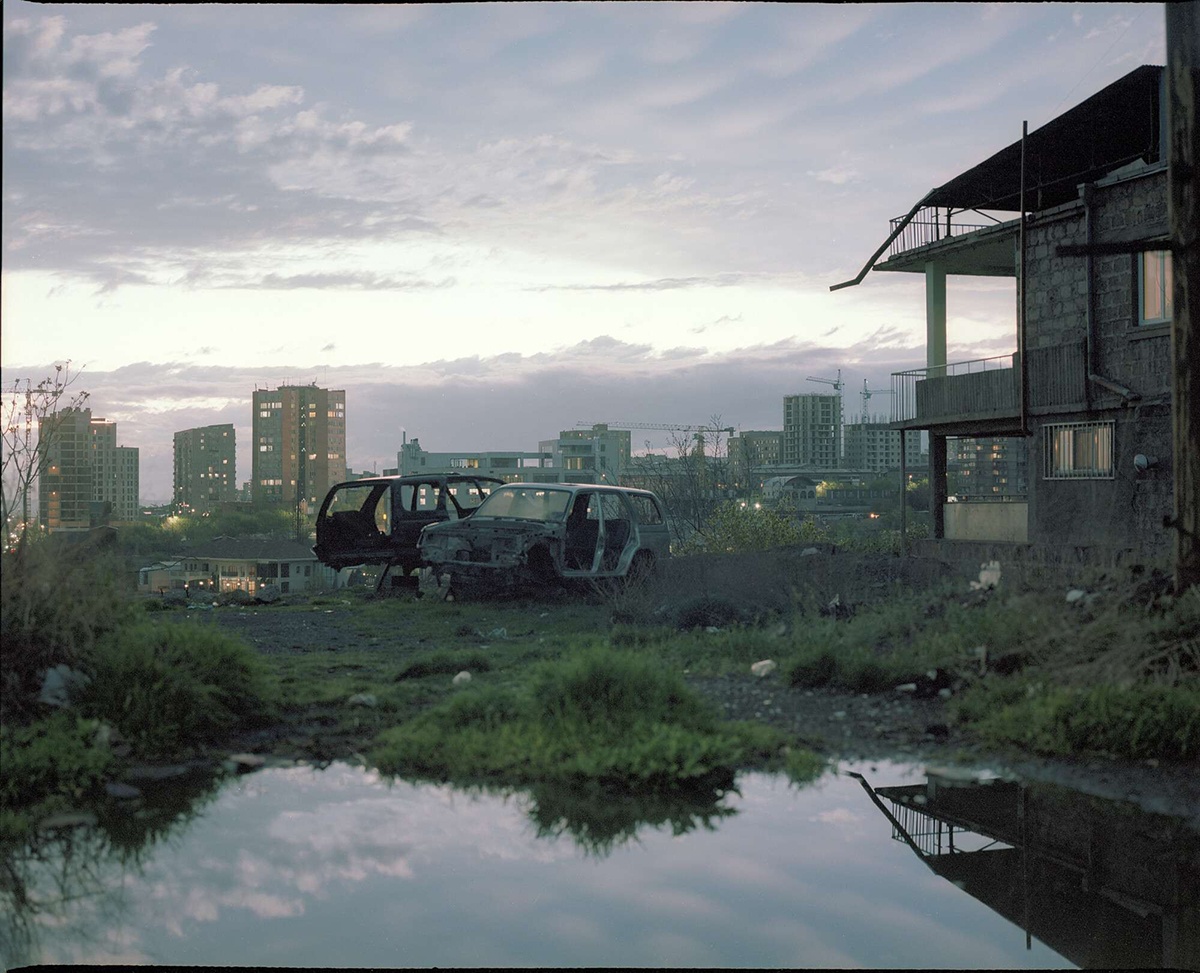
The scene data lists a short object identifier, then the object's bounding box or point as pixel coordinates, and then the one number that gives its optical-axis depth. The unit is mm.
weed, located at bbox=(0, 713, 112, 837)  5051
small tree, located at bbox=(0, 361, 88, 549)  11922
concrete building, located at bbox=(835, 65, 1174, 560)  17953
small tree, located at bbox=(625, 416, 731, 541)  39781
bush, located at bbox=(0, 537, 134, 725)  5902
